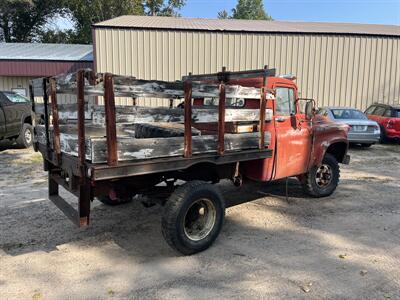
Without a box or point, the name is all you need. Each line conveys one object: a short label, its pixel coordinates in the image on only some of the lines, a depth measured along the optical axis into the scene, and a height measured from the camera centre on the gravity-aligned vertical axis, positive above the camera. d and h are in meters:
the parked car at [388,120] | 14.25 -0.81
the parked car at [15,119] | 11.31 -0.68
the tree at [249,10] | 67.19 +14.78
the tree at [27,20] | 37.03 +7.17
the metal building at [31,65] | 21.72 +1.68
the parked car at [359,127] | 13.15 -0.97
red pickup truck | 3.81 -0.54
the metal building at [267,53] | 17.14 +1.97
